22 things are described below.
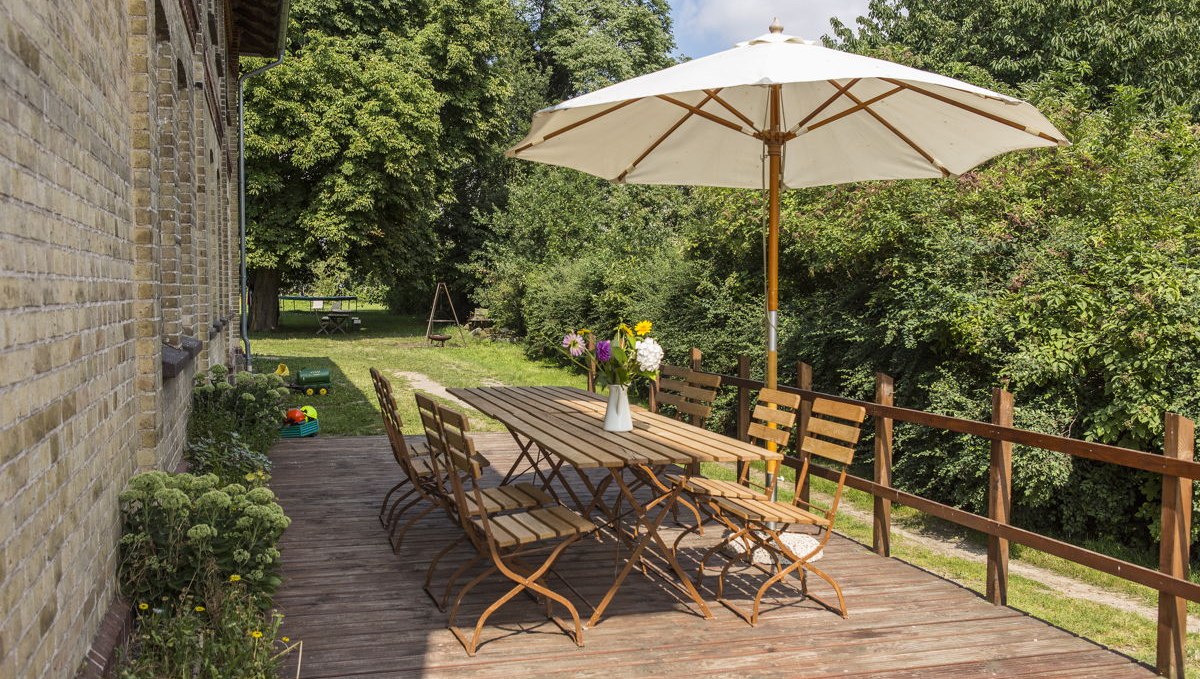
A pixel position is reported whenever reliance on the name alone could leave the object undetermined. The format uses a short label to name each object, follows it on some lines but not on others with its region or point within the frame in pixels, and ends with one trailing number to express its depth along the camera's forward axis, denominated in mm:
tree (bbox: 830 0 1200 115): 17438
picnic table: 26031
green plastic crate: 9789
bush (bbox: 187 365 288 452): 6617
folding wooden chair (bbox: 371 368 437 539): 5453
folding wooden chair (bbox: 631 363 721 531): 6141
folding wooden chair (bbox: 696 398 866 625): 4555
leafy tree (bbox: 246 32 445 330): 23078
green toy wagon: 13367
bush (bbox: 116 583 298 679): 3137
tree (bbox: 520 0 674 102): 30266
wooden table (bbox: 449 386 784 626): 4289
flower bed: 3230
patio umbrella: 4504
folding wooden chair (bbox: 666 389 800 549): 4871
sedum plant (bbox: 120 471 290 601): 3570
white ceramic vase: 5102
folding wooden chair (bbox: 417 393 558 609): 4363
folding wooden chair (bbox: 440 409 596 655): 4043
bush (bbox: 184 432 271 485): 5574
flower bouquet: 4758
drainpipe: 12539
